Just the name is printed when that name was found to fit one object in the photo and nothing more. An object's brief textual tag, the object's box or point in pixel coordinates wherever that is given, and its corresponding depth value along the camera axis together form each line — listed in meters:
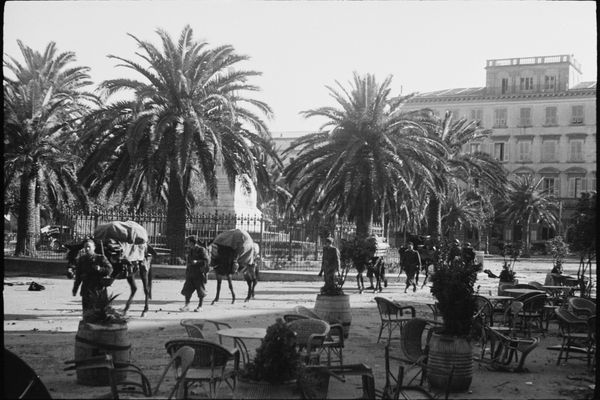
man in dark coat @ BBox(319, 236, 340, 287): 18.02
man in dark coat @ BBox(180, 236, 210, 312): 15.94
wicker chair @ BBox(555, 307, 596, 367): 10.20
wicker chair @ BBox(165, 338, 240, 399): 7.00
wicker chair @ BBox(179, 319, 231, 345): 7.83
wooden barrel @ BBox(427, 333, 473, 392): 8.53
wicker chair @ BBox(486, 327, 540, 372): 9.86
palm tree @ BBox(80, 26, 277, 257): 23.81
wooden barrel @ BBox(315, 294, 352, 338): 12.38
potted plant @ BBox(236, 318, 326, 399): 5.64
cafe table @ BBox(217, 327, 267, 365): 8.07
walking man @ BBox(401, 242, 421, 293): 22.88
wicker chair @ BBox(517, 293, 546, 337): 12.39
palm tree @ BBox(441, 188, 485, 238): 56.84
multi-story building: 75.44
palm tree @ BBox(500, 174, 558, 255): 65.31
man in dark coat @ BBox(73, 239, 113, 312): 12.09
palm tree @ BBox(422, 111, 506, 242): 29.18
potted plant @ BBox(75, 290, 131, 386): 8.45
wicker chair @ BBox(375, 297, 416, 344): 11.56
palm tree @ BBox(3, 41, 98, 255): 27.52
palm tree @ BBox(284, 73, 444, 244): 26.22
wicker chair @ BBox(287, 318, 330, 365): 8.11
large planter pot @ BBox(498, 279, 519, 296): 15.11
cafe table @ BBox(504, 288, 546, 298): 14.46
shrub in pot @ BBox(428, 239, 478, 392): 8.55
